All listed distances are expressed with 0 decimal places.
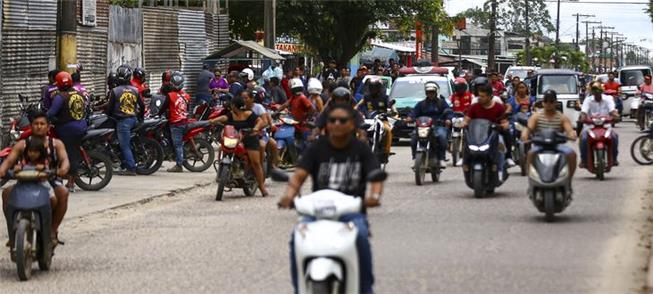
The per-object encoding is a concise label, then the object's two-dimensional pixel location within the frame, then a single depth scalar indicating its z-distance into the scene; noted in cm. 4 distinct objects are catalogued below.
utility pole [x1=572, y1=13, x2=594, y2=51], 16725
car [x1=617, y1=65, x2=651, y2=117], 4862
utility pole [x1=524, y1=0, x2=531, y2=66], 10358
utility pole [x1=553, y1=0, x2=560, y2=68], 10698
